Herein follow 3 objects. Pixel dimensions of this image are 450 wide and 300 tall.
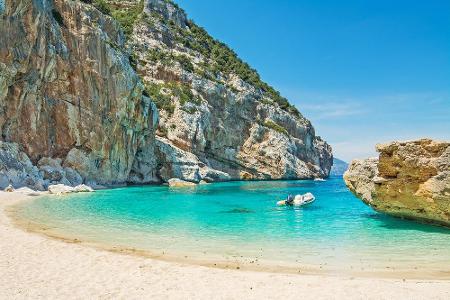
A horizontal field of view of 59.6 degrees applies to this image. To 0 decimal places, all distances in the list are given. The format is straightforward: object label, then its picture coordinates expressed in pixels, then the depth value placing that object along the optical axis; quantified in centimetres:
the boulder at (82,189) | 4389
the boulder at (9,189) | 3513
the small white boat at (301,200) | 3359
